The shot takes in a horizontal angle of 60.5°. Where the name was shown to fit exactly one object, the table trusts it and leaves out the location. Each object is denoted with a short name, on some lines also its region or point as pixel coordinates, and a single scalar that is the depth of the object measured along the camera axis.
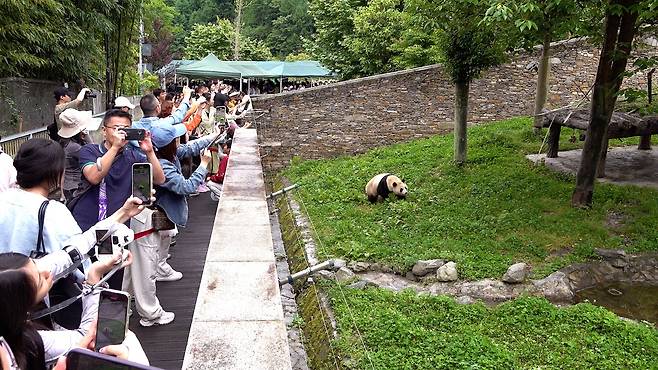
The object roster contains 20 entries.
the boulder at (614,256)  6.96
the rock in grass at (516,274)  6.38
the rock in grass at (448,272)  6.47
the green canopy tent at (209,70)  20.66
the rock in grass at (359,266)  6.88
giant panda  9.55
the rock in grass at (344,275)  6.49
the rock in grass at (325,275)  6.34
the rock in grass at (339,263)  6.65
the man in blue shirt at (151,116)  4.37
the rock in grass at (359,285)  6.25
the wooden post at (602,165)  9.77
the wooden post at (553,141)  10.47
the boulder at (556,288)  6.20
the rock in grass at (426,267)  6.73
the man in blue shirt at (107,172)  3.54
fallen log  9.23
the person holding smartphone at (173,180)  4.26
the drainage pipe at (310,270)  4.43
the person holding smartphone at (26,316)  1.77
